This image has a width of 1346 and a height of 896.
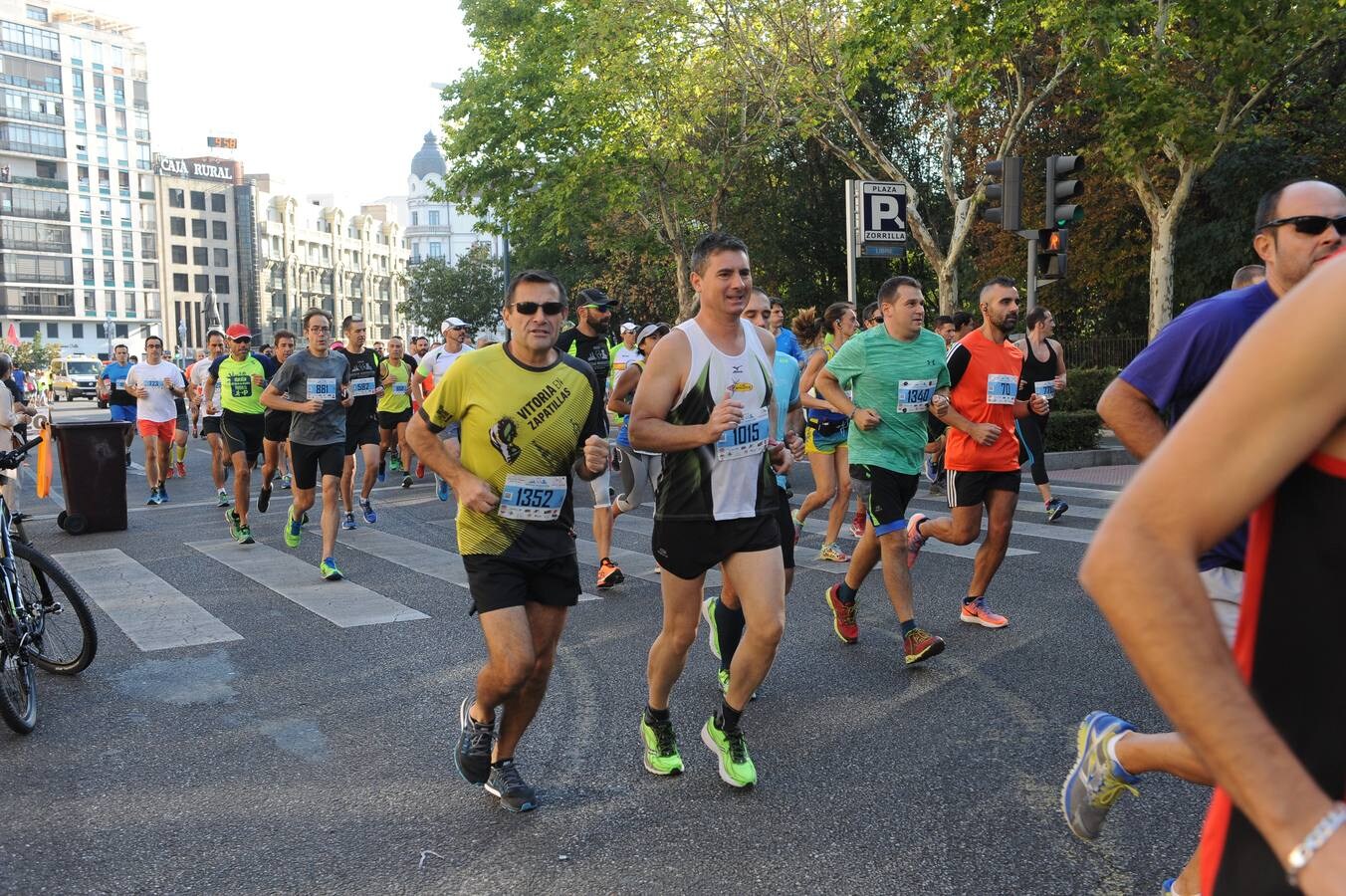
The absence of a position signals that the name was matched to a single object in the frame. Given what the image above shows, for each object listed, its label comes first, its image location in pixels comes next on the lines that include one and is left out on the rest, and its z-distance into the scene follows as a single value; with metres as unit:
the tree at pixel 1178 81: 17.48
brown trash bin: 12.35
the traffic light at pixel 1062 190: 13.31
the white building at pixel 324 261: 115.88
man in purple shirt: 3.06
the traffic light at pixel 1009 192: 13.42
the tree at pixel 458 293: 63.97
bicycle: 5.38
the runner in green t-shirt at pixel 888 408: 6.50
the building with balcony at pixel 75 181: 95.25
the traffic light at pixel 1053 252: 13.48
